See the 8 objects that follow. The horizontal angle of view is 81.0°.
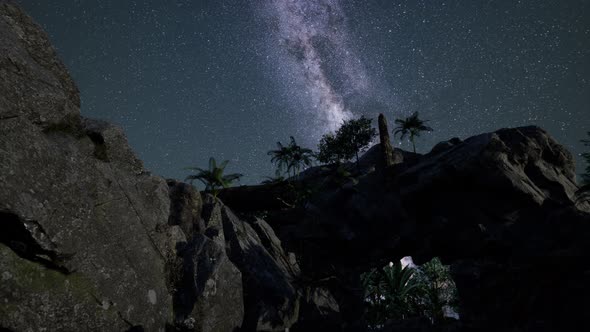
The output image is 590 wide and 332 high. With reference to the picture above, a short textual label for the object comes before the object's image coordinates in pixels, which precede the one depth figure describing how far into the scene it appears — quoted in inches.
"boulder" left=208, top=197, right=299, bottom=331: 577.0
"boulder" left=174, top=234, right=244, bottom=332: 442.9
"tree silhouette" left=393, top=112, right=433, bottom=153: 1609.3
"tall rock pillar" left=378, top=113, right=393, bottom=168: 1025.5
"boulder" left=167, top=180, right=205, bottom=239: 567.2
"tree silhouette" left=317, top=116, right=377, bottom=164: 1510.8
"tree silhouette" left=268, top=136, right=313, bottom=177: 1558.1
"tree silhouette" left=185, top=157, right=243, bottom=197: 927.0
